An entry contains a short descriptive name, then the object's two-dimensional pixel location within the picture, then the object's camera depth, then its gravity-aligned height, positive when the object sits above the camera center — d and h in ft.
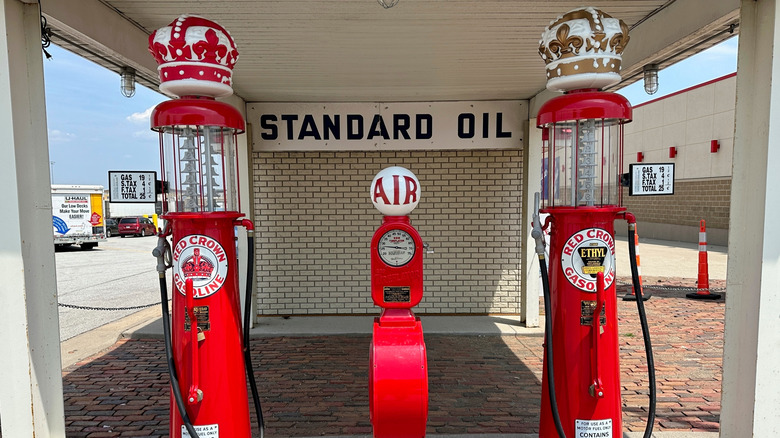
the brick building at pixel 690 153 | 53.26 +4.72
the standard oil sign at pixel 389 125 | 21.13 +3.06
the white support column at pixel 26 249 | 8.34 -0.99
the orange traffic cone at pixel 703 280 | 27.48 -5.32
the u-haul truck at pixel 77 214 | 61.05 -2.56
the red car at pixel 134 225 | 90.68 -6.02
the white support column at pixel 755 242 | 8.33 -0.96
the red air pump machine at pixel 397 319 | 9.71 -2.82
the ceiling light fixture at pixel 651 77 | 14.67 +3.60
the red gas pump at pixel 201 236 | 8.95 -0.85
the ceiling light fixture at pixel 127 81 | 15.27 +3.76
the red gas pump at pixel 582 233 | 9.04 -0.84
